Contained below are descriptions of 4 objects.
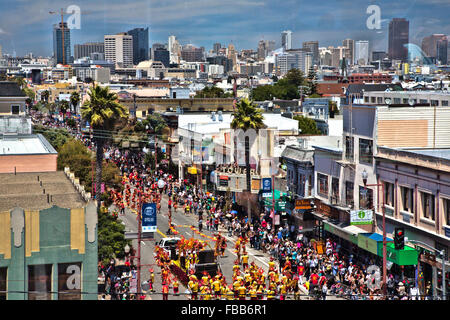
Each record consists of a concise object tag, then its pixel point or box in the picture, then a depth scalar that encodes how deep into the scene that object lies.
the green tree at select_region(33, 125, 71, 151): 80.60
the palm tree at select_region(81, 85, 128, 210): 54.31
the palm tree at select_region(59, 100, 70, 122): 141.65
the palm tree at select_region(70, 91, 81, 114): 139.12
